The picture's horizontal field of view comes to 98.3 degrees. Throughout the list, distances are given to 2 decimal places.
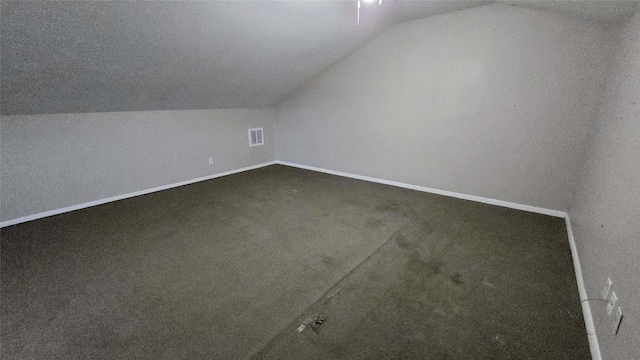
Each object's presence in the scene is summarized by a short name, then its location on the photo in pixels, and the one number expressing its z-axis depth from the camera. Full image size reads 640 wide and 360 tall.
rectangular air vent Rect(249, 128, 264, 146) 5.16
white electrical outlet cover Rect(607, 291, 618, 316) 1.37
